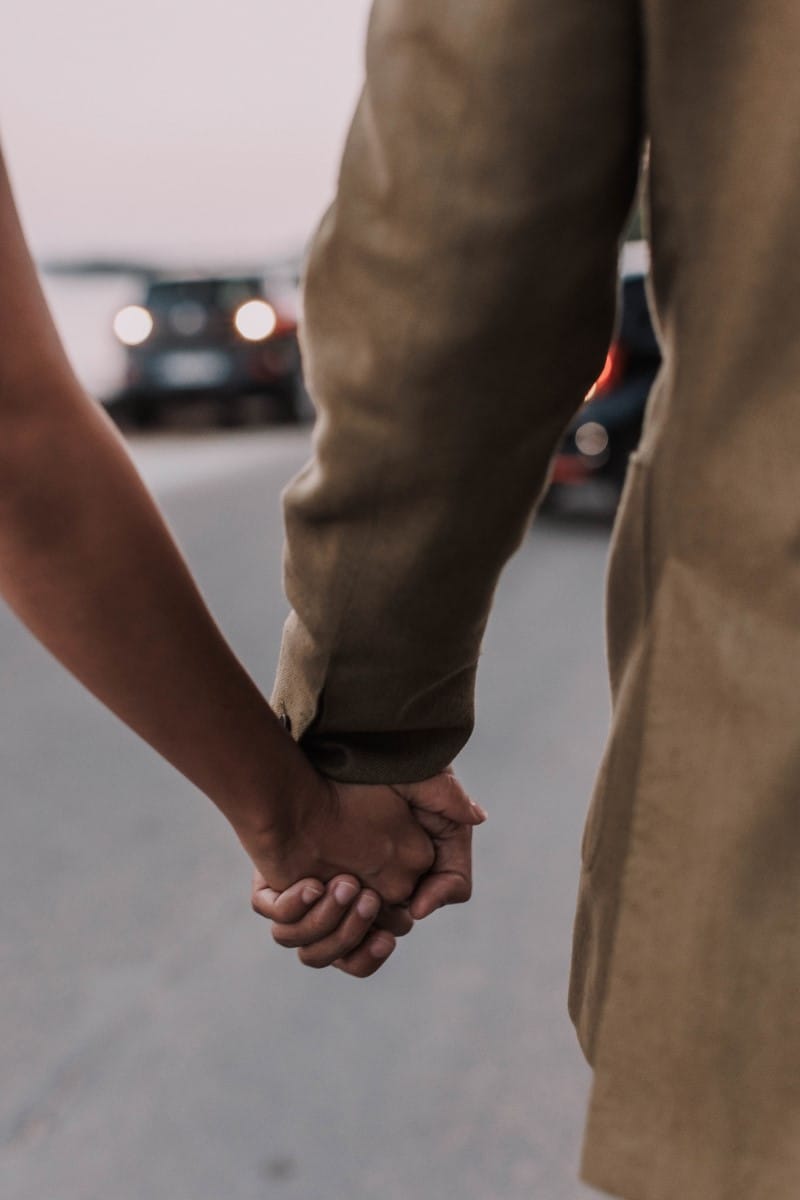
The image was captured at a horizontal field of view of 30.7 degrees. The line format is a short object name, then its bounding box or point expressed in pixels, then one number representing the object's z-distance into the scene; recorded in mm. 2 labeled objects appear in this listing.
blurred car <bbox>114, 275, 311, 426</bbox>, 12711
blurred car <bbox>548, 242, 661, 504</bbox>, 6926
